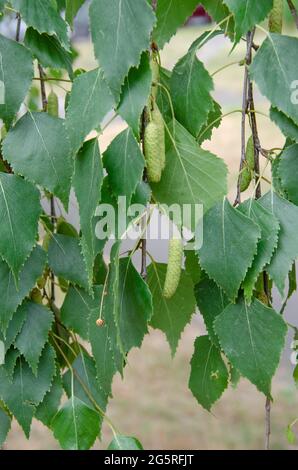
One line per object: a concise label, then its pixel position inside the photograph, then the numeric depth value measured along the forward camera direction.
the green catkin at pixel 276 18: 0.65
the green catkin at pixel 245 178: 0.64
